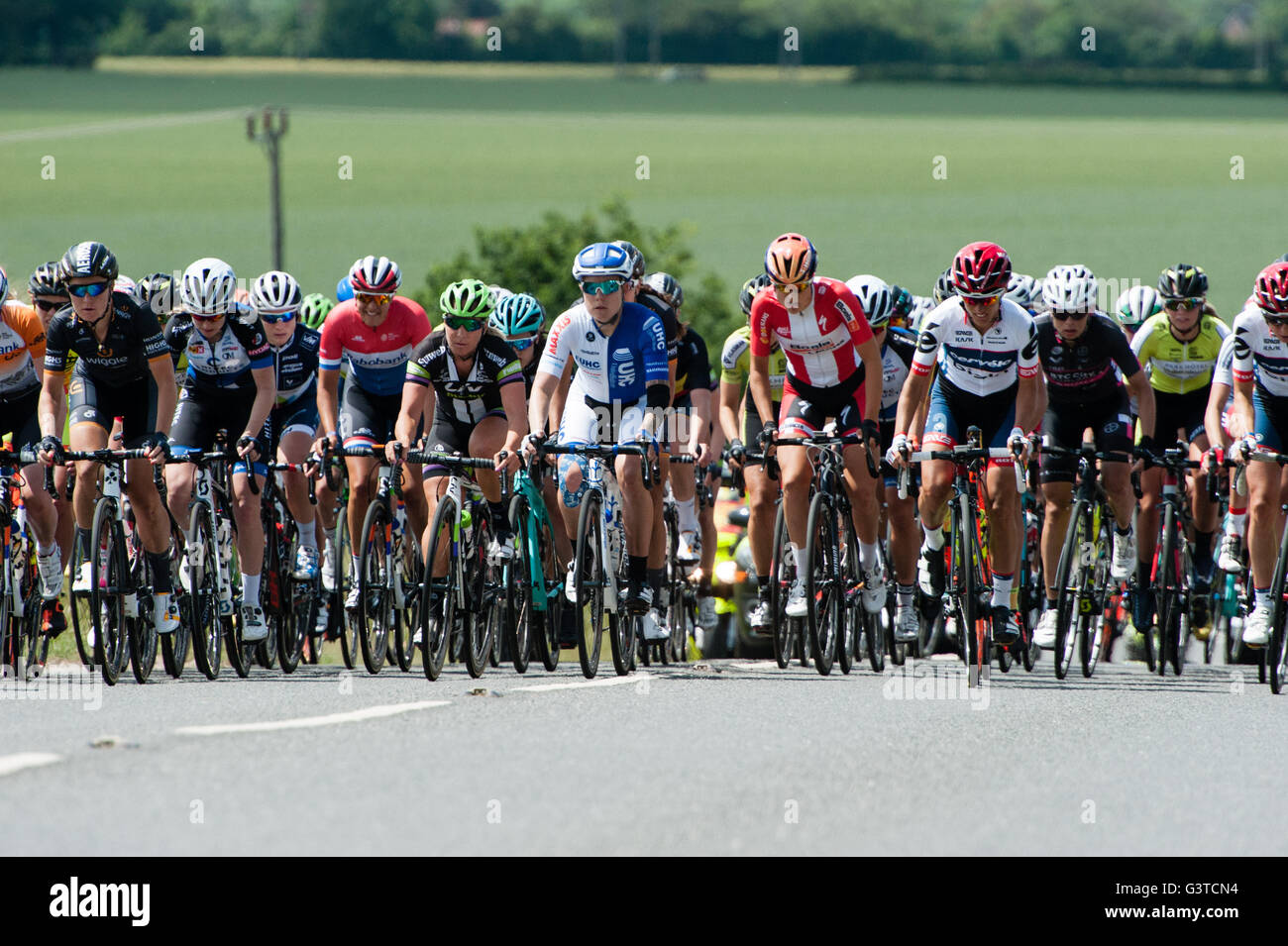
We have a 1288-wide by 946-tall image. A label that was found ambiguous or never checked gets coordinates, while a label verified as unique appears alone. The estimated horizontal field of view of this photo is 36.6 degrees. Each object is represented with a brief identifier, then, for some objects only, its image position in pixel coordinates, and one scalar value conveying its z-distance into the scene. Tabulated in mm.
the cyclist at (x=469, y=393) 9992
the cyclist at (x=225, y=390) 10406
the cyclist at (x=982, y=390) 10008
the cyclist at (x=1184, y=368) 12023
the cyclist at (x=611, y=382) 9789
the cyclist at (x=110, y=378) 9484
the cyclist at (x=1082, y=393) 10836
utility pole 47653
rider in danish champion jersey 10023
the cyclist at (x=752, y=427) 10328
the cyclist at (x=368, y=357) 10922
